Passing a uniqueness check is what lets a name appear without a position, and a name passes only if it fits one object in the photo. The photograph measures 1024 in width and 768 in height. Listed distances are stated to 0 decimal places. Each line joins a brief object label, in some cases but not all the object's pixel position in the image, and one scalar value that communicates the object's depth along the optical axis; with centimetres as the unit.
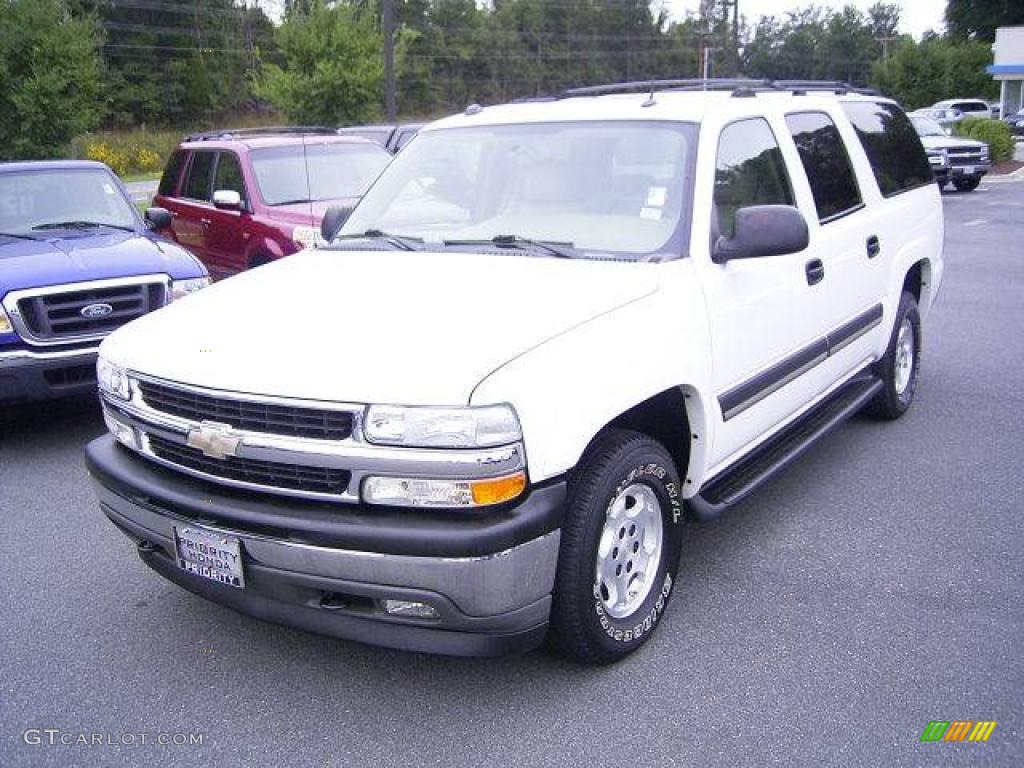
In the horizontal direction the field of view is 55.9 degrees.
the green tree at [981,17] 7375
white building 5116
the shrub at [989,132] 2639
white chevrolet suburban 282
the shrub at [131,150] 3744
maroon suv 859
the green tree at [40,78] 2325
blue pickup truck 578
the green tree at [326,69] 2839
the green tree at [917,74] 4966
